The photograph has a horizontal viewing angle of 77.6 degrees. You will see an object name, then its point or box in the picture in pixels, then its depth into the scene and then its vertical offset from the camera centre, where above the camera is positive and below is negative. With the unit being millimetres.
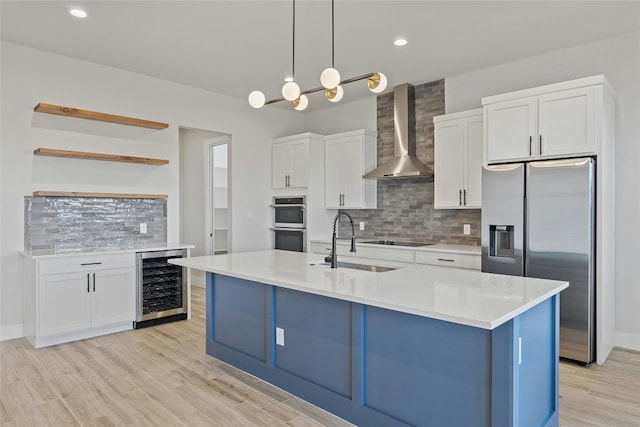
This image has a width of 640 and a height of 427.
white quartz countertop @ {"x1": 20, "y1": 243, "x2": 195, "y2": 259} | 3727 -428
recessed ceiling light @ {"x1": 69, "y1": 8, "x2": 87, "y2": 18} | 3197 +1596
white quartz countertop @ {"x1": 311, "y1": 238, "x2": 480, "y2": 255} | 4049 -422
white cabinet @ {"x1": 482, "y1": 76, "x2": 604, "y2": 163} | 3305 +777
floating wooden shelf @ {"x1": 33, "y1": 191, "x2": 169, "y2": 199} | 3988 +150
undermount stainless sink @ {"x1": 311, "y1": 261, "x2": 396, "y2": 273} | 3018 -455
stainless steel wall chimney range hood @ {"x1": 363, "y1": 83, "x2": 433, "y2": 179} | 4863 +923
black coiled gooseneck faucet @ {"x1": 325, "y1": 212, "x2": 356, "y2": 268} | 2800 -340
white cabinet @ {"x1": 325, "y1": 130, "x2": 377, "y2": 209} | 5379 +552
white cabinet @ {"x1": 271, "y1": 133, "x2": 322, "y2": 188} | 5654 +710
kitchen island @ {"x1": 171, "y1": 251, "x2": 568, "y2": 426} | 1749 -717
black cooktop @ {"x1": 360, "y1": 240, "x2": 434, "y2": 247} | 4770 -425
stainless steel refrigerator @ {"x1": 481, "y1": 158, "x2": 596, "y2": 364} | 3270 -193
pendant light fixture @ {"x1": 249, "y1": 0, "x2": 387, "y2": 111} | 2564 +831
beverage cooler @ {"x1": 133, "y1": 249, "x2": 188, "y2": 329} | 4281 -901
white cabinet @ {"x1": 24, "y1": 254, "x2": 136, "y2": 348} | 3656 -862
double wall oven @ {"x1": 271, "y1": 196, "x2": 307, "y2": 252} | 5660 -213
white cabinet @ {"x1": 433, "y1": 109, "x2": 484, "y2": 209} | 4250 +541
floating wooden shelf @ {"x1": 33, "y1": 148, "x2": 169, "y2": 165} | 3963 +560
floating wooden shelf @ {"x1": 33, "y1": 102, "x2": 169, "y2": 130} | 3916 +973
